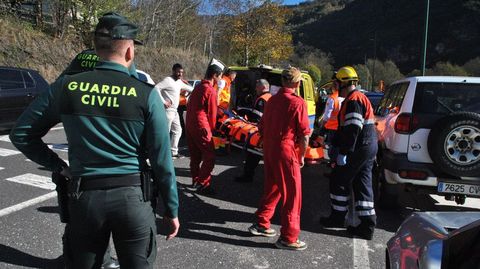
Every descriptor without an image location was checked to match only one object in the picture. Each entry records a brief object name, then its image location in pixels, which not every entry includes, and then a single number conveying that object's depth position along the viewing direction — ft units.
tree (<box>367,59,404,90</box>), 227.61
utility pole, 51.37
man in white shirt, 26.89
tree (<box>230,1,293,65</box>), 122.62
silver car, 7.27
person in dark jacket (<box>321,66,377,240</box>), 15.53
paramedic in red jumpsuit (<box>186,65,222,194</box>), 20.51
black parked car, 33.55
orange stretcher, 21.58
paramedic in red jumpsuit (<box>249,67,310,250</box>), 14.71
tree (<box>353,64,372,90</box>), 207.50
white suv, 16.24
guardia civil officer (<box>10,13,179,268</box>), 6.99
